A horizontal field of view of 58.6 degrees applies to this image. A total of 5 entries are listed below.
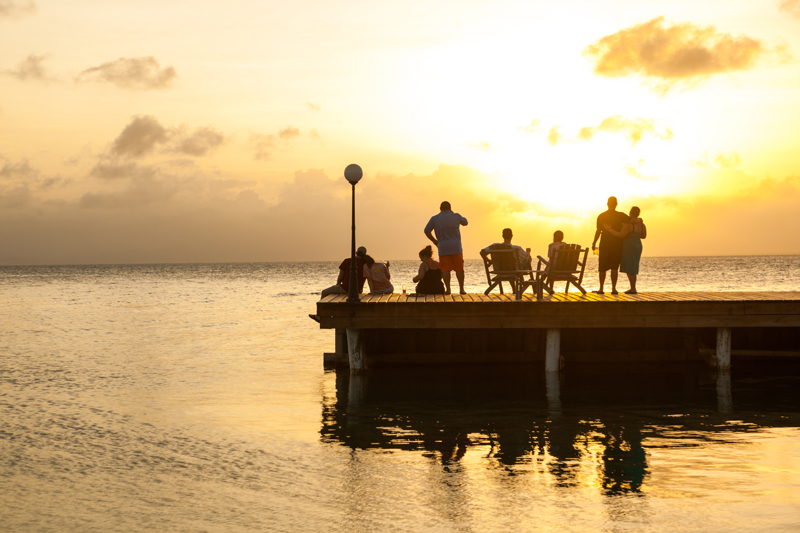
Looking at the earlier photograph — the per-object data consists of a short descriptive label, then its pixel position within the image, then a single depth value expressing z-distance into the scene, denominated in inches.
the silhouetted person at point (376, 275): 645.3
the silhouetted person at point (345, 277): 640.4
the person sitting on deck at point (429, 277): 596.1
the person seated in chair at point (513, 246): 568.1
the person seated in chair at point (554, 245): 556.1
